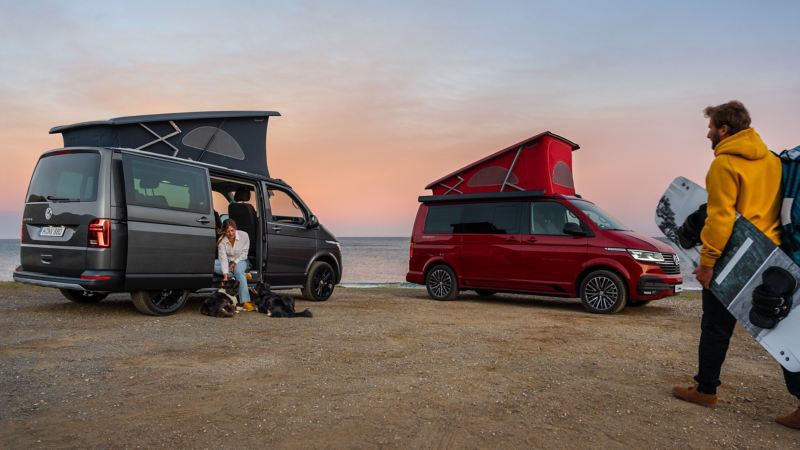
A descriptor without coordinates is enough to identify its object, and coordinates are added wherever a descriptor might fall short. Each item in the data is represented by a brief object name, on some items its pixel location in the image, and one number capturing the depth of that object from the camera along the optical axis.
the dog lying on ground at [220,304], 7.73
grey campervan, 6.86
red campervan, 9.16
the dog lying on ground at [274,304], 7.95
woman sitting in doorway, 7.98
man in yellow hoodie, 3.61
